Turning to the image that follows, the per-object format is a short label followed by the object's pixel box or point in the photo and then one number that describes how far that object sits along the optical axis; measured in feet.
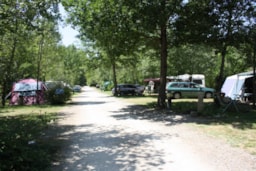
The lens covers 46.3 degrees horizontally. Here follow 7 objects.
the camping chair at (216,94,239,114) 46.73
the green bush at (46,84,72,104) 69.36
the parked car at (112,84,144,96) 112.47
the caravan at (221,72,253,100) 67.97
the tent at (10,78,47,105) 74.54
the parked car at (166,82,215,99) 85.92
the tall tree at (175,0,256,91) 48.37
